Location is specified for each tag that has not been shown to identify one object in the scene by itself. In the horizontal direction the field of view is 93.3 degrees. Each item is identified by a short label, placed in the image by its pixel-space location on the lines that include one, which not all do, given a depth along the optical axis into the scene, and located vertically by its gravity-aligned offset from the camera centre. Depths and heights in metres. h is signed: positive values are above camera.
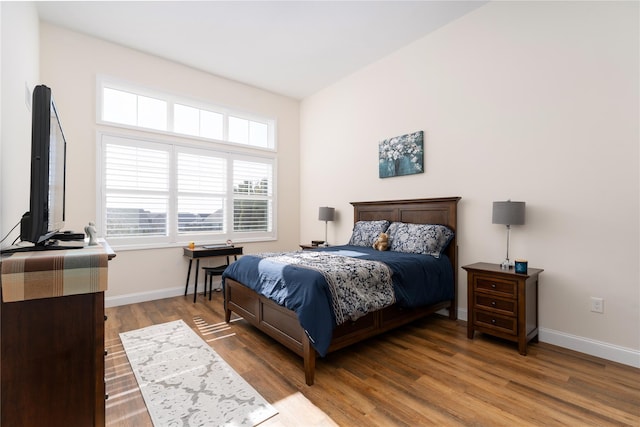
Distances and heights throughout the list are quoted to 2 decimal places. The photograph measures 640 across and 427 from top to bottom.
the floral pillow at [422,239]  3.29 -0.28
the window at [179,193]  3.87 +0.30
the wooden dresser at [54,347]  1.08 -0.50
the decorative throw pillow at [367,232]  3.90 -0.23
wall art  3.77 +0.78
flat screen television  1.21 +0.17
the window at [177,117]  3.90 +1.44
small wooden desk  4.11 -0.54
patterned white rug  1.75 -1.17
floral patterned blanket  2.24 -0.55
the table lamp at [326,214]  4.79 +0.00
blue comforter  2.10 -0.59
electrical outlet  2.50 -0.75
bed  2.22 -0.83
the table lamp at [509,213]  2.72 +0.01
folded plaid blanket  1.02 -0.22
